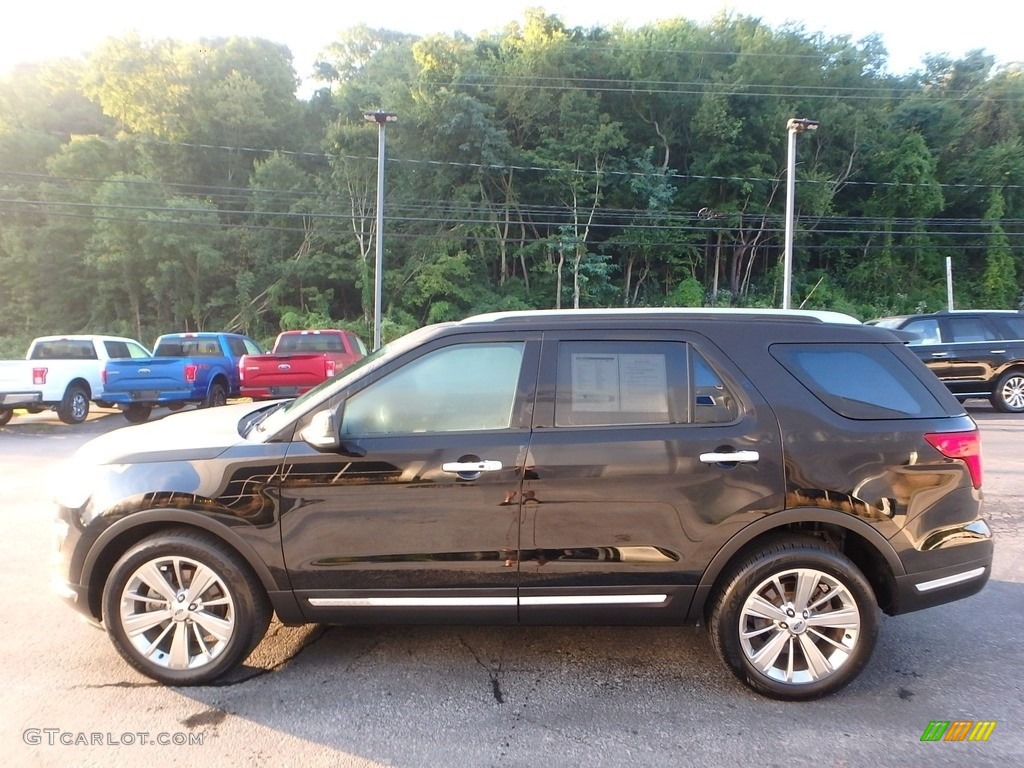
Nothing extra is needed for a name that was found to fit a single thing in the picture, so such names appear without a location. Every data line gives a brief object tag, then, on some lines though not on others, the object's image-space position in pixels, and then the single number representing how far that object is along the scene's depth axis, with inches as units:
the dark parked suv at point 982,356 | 468.1
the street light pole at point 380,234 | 719.1
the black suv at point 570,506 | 116.7
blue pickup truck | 458.0
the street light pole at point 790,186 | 749.9
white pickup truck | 443.2
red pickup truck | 459.8
